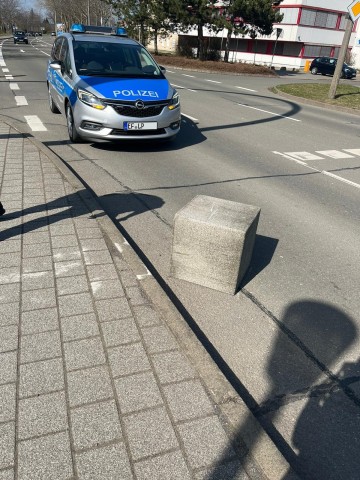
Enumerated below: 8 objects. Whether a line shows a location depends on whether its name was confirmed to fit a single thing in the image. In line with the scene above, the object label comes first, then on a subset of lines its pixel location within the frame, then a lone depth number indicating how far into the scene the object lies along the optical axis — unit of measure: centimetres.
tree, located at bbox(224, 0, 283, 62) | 3356
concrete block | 345
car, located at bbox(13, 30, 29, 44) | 5681
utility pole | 1635
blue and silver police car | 736
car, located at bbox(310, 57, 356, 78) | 3688
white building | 4500
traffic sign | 1543
